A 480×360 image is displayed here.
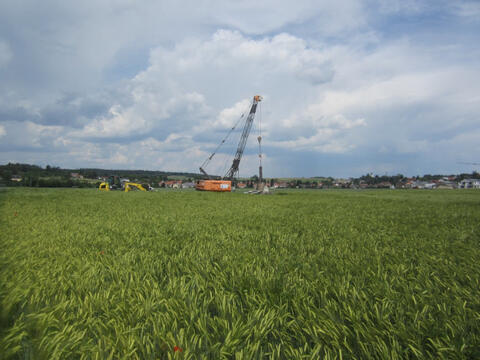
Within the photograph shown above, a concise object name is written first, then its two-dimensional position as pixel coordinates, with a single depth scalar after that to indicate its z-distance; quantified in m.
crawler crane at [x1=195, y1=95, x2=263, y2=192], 50.66
